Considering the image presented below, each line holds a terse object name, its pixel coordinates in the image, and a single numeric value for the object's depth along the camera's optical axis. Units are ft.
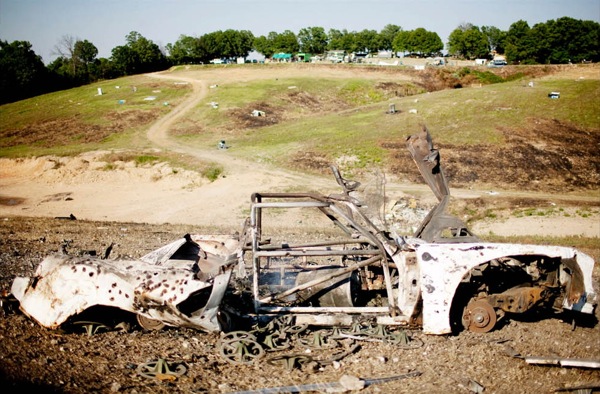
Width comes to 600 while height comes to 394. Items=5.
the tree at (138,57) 222.69
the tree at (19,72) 167.73
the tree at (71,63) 206.53
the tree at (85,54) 220.64
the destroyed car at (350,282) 18.54
